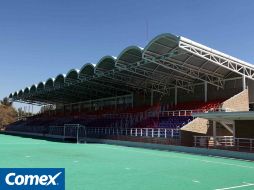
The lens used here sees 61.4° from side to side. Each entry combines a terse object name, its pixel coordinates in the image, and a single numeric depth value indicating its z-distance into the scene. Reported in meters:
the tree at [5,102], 68.56
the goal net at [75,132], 25.86
